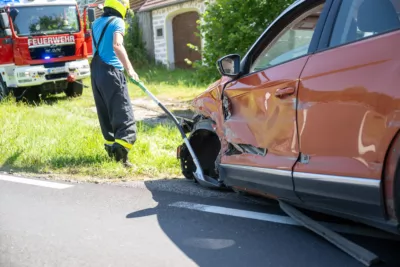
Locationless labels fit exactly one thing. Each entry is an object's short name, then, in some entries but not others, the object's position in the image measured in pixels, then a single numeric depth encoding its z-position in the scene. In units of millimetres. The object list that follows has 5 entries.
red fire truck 12281
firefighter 5751
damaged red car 2742
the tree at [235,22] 8844
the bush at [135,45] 21748
